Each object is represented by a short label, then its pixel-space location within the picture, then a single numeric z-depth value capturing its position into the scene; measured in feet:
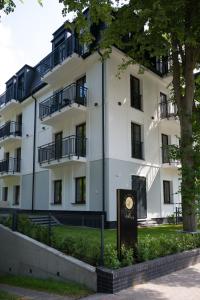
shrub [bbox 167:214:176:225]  60.26
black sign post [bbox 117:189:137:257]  25.41
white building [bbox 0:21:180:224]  55.32
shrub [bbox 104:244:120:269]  23.54
